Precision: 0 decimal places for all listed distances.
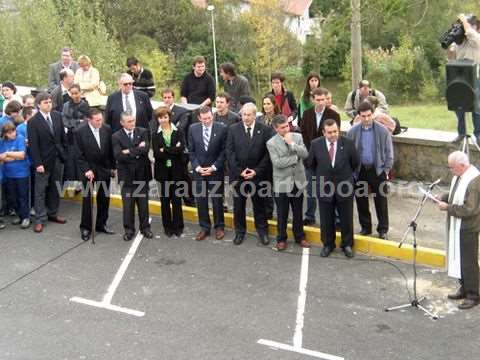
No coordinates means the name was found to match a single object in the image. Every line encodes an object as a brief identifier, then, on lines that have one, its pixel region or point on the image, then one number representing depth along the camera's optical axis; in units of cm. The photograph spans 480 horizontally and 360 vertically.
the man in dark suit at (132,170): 1052
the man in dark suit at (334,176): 974
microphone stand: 820
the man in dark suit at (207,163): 1047
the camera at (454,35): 1118
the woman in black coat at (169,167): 1052
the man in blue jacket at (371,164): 1001
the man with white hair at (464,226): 822
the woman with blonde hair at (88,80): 1329
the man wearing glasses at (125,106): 1178
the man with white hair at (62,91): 1266
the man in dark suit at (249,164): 1021
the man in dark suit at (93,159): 1072
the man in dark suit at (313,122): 1048
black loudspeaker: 942
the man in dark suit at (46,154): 1109
